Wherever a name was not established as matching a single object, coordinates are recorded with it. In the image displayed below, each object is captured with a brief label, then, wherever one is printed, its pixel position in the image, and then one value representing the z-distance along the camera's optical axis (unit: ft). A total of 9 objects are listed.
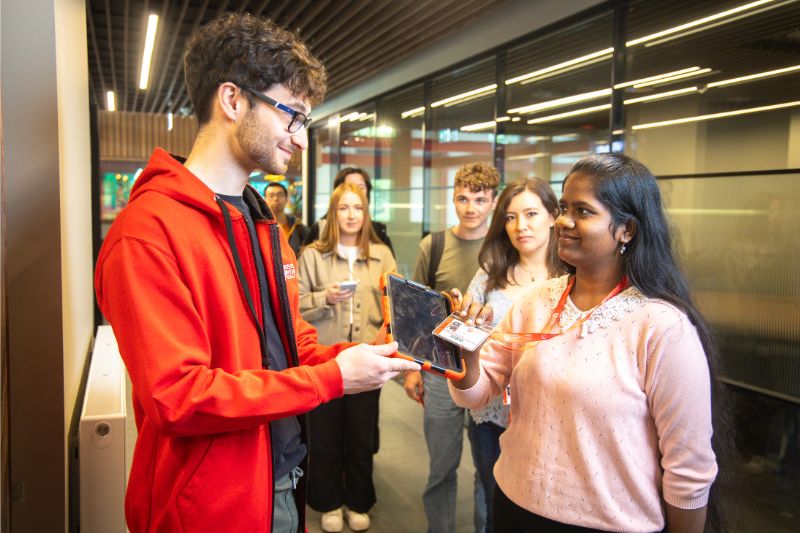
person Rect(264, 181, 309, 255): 16.26
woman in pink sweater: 4.55
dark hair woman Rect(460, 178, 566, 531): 8.29
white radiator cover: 6.95
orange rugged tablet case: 4.86
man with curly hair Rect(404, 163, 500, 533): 9.52
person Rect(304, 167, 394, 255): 13.55
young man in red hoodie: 3.92
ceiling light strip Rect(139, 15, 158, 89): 19.11
